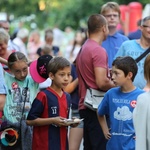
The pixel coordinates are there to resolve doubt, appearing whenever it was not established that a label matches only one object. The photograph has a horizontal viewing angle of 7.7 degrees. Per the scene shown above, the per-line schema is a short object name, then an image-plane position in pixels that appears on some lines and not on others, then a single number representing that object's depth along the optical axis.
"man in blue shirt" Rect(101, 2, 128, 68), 15.82
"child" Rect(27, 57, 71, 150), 12.33
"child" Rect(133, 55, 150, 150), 9.51
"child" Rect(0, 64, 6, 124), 11.06
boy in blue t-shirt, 12.15
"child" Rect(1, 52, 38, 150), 13.17
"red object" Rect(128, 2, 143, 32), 43.93
